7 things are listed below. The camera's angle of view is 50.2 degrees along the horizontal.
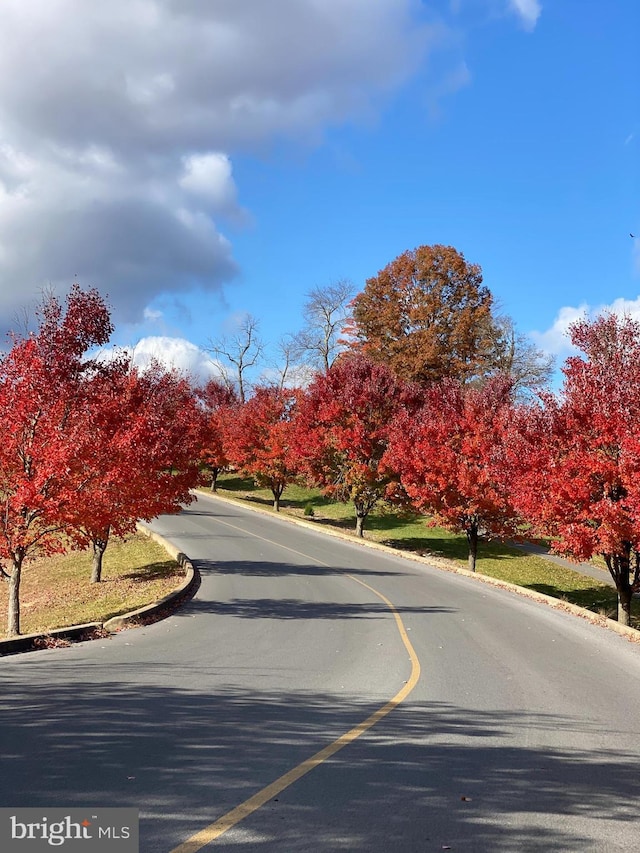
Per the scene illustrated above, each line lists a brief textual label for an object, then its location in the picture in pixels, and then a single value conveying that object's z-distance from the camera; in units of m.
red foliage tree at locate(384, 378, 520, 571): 24.94
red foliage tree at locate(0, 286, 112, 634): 12.87
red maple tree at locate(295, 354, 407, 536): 32.66
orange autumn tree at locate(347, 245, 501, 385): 45.31
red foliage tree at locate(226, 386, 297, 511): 42.78
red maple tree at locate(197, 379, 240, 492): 45.47
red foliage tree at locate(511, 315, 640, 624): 15.45
